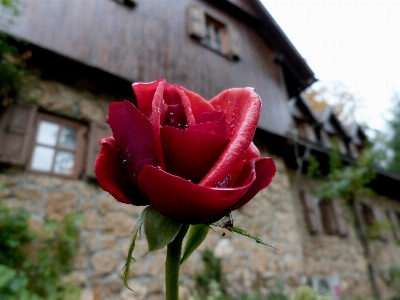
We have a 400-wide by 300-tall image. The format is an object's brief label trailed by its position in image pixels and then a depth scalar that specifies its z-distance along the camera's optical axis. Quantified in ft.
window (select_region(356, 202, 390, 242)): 28.40
